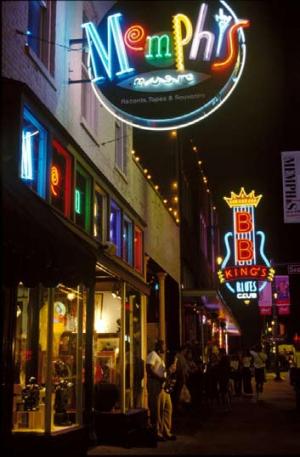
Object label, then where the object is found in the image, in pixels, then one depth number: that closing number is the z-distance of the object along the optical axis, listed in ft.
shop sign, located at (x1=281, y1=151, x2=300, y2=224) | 62.39
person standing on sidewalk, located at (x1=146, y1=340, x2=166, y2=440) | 40.73
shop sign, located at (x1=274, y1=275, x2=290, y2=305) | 143.05
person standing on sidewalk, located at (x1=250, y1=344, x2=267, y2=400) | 77.15
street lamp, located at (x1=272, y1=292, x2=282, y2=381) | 124.52
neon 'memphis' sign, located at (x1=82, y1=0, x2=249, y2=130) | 33.22
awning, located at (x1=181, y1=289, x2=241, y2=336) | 71.82
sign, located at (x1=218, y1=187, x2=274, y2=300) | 131.34
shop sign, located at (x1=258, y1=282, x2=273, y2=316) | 144.22
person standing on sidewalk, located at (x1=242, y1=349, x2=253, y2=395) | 78.54
